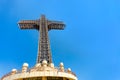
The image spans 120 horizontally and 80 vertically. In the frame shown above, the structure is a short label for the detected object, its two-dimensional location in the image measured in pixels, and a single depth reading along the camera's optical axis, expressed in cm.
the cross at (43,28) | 7088
